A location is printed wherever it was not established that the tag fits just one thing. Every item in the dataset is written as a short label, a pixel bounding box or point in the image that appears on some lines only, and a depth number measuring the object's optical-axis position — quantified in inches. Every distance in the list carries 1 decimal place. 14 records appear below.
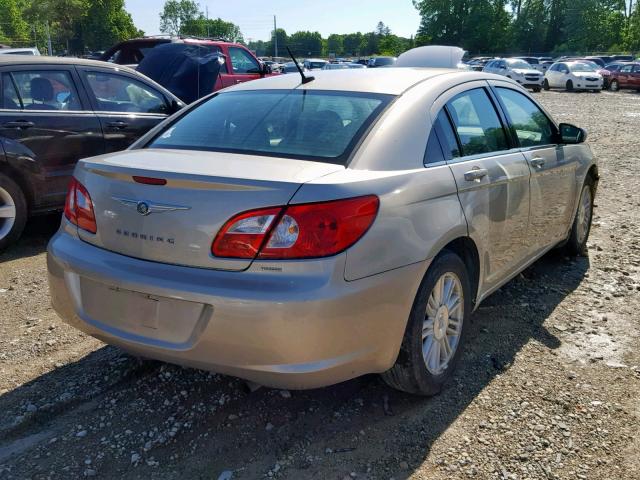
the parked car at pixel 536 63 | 1679.4
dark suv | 406.6
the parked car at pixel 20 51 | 515.1
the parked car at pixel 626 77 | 1237.7
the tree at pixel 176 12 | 4960.6
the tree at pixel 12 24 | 2529.5
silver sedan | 95.9
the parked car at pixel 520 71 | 1279.5
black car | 214.1
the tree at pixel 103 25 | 3041.3
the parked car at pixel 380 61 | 1376.7
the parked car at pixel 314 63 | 1679.7
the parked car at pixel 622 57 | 1814.7
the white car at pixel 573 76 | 1225.4
